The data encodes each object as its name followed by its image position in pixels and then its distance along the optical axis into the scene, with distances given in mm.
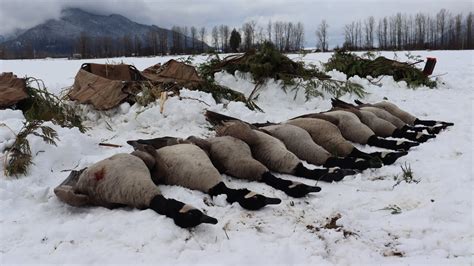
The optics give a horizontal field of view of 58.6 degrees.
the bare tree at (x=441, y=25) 51612
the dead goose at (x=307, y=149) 4848
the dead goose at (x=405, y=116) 7091
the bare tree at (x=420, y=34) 49331
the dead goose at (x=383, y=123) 6310
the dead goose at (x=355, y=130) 5834
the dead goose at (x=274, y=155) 4523
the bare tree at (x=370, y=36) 52191
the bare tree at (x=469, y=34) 44969
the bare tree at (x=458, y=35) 45500
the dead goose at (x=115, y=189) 3414
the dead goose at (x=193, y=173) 3720
